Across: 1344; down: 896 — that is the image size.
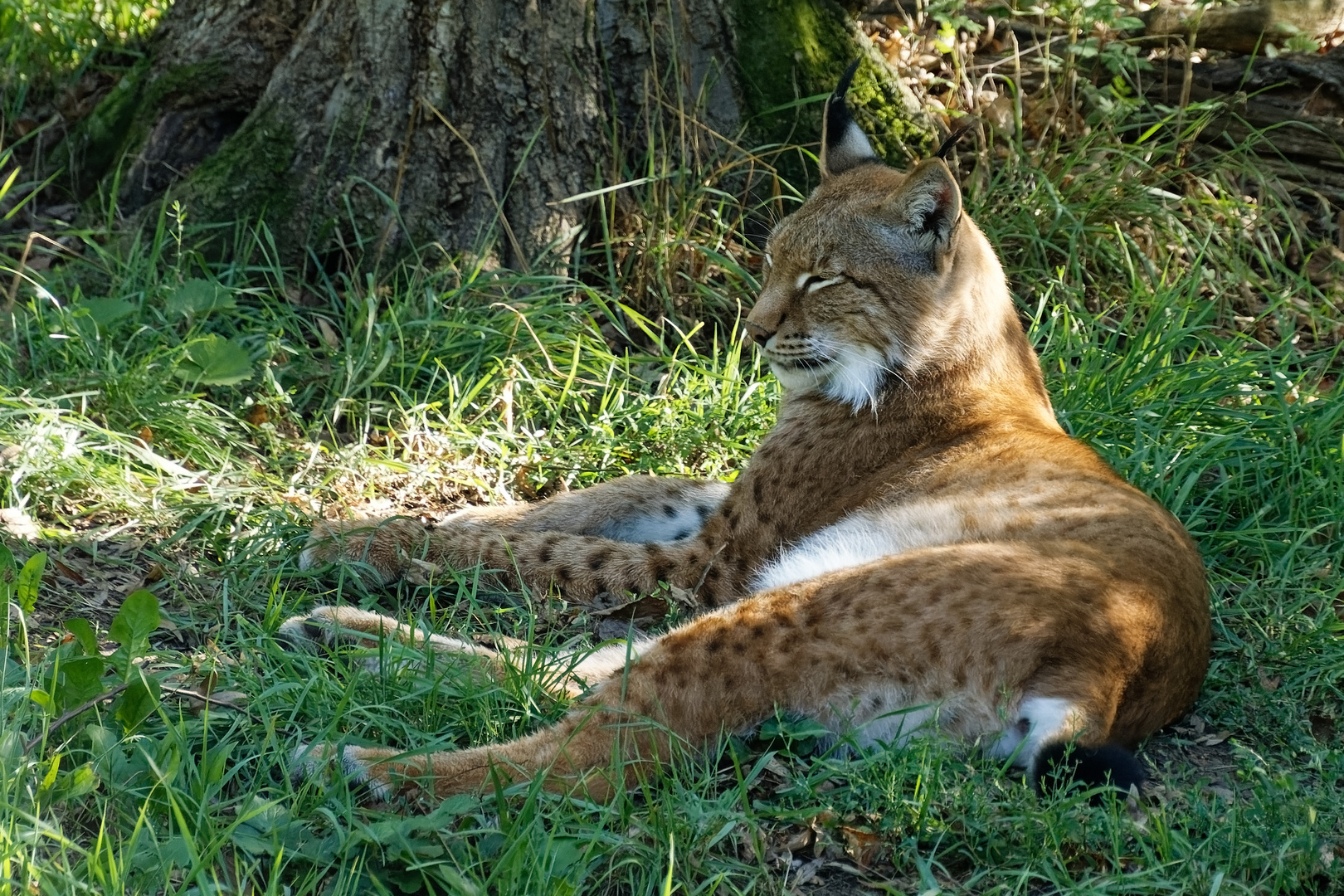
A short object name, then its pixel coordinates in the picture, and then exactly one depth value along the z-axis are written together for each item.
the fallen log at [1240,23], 12.50
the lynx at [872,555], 5.57
